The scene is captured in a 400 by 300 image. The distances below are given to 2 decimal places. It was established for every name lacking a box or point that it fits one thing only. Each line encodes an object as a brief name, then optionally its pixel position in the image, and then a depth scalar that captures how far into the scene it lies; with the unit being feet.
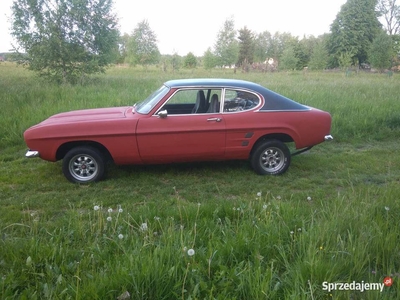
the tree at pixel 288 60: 148.05
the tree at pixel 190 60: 159.84
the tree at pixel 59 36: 55.77
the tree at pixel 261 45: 205.66
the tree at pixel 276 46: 215.51
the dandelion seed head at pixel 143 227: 10.68
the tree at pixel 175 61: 127.46
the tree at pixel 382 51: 129.18
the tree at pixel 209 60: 137.49
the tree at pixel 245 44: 193.77
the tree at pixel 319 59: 140.97
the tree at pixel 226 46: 137.39
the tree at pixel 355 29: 162.09
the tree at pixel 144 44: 132.57
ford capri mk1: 17.35
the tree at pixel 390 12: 207.62
